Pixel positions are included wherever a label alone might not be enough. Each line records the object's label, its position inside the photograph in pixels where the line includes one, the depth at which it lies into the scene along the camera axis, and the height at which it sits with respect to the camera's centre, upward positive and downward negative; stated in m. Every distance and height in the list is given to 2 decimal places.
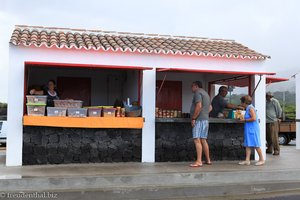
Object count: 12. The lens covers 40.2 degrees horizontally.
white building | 9.27 +1.28
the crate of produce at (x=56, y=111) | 9.32 +0.01
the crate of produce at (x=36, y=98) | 9.15 +0.28
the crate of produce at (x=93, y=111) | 9.59 +0.02
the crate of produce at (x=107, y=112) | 9.66 +0.00
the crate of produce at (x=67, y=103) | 9.38 +0.19
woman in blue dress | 9.77 -0.45
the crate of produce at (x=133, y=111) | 9.88 +0.02
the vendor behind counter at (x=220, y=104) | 10.99 +0.24
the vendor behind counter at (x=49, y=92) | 9.46 +0.46
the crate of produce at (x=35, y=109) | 9.18 +0.05
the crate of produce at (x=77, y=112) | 9.44 -0.01
